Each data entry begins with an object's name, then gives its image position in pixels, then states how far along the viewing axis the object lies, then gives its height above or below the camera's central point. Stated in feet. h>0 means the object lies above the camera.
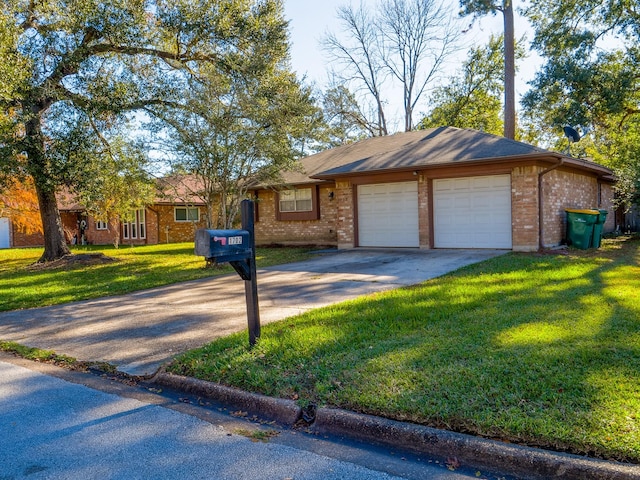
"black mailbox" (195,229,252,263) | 13.78 -0.56
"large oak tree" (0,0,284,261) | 43.04 +16.35
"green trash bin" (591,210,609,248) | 46.89 -1.36
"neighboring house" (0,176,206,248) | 94.89 +0.52
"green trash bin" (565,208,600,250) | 45.60 -0.92
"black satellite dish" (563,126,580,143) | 57.47 +9.82
